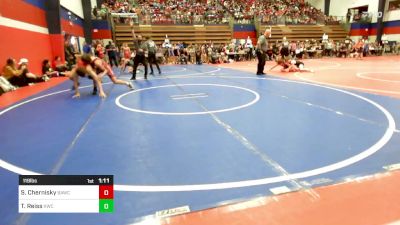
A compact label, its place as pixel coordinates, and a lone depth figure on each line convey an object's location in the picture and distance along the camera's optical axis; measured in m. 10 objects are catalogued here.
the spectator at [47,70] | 13.06
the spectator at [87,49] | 16.09
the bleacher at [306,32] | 27.56
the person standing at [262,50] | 11.52
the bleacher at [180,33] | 24.13
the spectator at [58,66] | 14.10
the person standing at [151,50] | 12.10
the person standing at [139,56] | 10.89
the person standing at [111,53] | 18.64
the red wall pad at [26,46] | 10.34
